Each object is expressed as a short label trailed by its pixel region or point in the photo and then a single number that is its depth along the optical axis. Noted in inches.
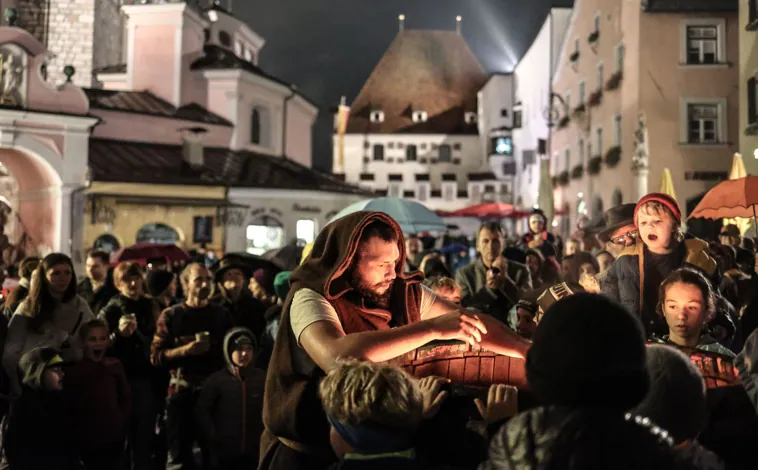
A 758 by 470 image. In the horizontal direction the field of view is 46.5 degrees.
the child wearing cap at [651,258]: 170.4
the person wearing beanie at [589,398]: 75.5
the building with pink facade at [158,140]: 1102.4
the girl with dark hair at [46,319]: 252.2
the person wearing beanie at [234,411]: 270.2
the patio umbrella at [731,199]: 348.5
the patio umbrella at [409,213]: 463.8
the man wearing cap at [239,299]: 325.4
